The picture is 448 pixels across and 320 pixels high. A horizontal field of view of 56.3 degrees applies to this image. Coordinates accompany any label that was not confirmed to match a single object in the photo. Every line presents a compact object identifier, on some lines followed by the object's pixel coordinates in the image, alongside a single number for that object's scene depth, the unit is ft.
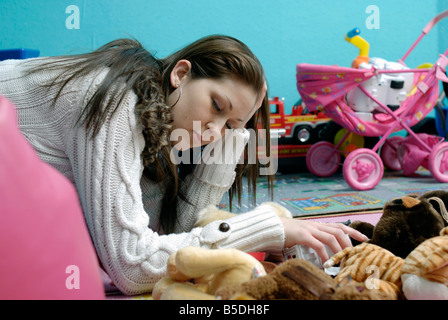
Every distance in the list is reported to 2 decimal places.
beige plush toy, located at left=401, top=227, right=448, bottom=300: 1.49
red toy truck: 7.11
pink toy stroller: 5.96
